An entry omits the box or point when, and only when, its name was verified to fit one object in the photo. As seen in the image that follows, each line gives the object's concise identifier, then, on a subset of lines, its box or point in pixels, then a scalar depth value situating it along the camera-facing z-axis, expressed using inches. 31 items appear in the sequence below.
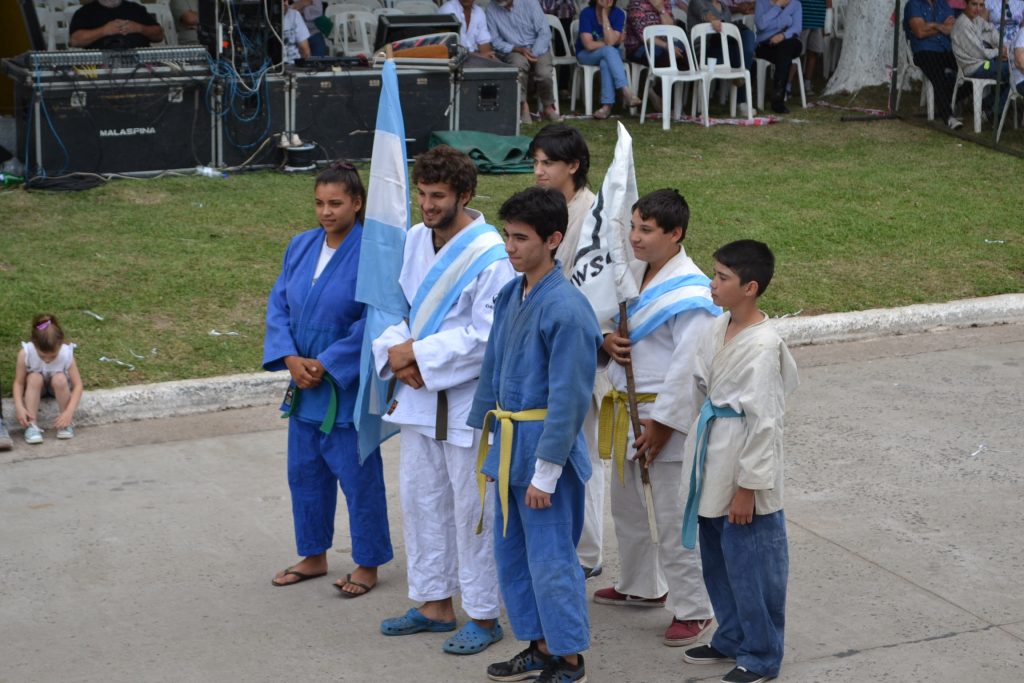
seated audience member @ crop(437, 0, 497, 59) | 528.1
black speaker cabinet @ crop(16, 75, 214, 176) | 415.5
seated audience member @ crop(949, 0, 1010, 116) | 550.0
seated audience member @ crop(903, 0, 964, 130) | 569.6
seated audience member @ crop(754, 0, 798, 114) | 596.7
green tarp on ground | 447.5
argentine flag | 182.2
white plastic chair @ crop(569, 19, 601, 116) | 563.8
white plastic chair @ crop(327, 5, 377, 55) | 576.4
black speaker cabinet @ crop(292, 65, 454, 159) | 453.1
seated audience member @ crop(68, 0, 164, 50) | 456.8
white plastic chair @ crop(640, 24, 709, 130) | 541.6
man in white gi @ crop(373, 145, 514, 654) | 175.0
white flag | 178.5
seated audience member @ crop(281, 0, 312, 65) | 505.4
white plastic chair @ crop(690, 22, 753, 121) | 557.9
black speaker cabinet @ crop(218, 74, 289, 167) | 442.6
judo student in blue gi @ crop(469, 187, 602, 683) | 158.1
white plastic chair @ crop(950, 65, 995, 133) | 550.0
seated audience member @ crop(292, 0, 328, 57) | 542.3
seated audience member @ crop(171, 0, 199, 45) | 560.4
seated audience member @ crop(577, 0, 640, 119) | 557.3
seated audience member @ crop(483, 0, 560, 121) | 544.1
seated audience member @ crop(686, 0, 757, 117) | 582.6
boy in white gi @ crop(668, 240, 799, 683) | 160.2
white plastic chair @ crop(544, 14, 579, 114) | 585.0
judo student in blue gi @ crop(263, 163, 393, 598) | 189.3
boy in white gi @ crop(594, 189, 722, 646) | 173.9
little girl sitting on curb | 260.4
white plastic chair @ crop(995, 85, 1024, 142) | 531.5
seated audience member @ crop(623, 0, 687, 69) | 570.3
